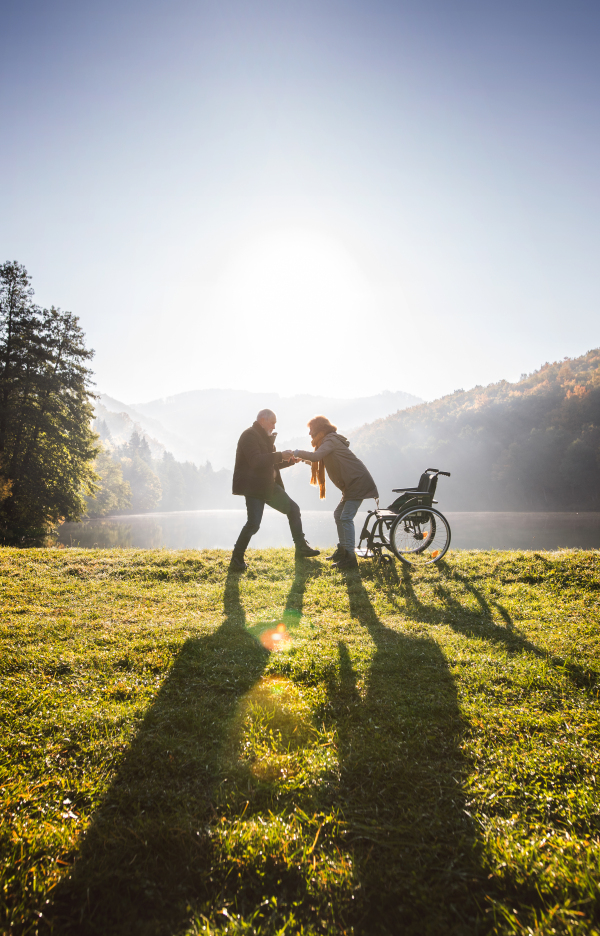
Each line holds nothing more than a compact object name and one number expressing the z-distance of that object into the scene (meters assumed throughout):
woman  7.64
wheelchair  7.77
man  7.64
